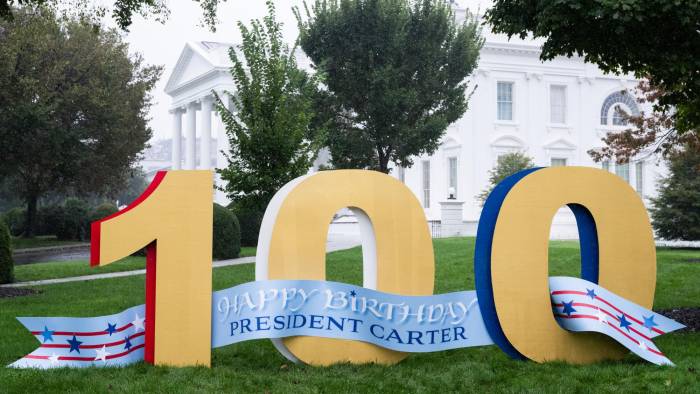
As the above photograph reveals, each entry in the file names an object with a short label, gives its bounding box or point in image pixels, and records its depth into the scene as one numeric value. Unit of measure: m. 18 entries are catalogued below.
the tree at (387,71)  27.61
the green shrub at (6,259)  15.88
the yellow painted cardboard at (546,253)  7.47
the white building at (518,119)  45.39
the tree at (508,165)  37.48
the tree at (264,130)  18.27
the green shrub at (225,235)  22.64
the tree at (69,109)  30.39
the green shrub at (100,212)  38.02
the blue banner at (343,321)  6.91
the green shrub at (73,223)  38.84
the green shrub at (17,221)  42.00
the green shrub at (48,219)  39.94
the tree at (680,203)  28.20
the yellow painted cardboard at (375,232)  7.14
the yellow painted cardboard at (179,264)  6.96
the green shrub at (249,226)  28.14
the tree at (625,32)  7.92
